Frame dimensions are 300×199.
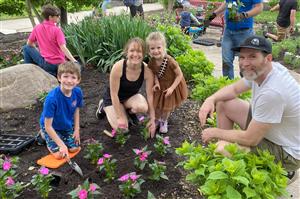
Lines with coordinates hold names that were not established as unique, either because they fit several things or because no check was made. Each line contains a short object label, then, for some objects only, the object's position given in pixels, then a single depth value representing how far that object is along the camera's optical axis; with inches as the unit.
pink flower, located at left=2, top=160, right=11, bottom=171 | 76.7
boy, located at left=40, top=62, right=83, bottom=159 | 92.5
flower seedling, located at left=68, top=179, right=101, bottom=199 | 68.7
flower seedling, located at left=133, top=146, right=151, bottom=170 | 84.8
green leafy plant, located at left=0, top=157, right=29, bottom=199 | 74.6
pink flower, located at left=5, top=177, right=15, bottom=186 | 74.2
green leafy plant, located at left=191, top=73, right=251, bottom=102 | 120.1
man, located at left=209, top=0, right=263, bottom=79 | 135.5
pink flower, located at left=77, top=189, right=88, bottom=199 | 68.5
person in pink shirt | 147.2
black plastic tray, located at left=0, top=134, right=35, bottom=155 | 99.4
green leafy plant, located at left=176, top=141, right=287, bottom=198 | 67.2
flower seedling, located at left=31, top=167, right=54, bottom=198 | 75.3
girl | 105.6
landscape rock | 130.8
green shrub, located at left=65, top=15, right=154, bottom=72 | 161.1
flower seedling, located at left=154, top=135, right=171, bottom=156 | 93.9
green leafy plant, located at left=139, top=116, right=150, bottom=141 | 103.5
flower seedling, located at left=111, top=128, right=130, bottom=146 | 100.3
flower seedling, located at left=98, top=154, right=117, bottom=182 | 84.0
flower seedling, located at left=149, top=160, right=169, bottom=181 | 83.4
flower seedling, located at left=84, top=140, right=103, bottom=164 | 91.1
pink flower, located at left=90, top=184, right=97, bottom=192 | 70.4
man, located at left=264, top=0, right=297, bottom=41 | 250.2
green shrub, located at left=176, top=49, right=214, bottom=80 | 148.3
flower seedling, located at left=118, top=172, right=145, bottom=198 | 75.7
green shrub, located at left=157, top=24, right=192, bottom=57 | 168.0
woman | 102.7
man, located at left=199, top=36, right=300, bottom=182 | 73.0
